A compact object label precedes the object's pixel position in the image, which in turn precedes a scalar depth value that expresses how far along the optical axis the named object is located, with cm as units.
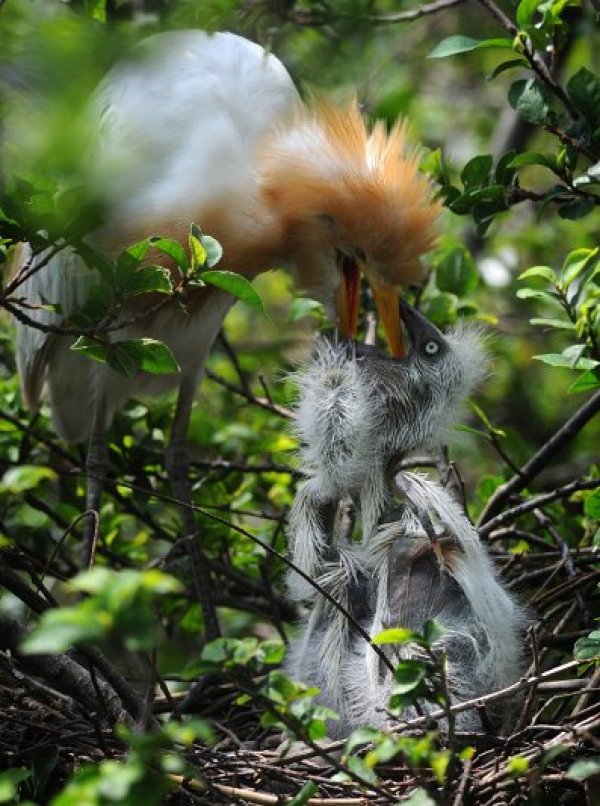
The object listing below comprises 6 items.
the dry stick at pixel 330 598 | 399
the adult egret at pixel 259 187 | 594
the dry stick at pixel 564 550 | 522
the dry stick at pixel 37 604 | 379
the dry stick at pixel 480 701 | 391
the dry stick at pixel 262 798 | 376
